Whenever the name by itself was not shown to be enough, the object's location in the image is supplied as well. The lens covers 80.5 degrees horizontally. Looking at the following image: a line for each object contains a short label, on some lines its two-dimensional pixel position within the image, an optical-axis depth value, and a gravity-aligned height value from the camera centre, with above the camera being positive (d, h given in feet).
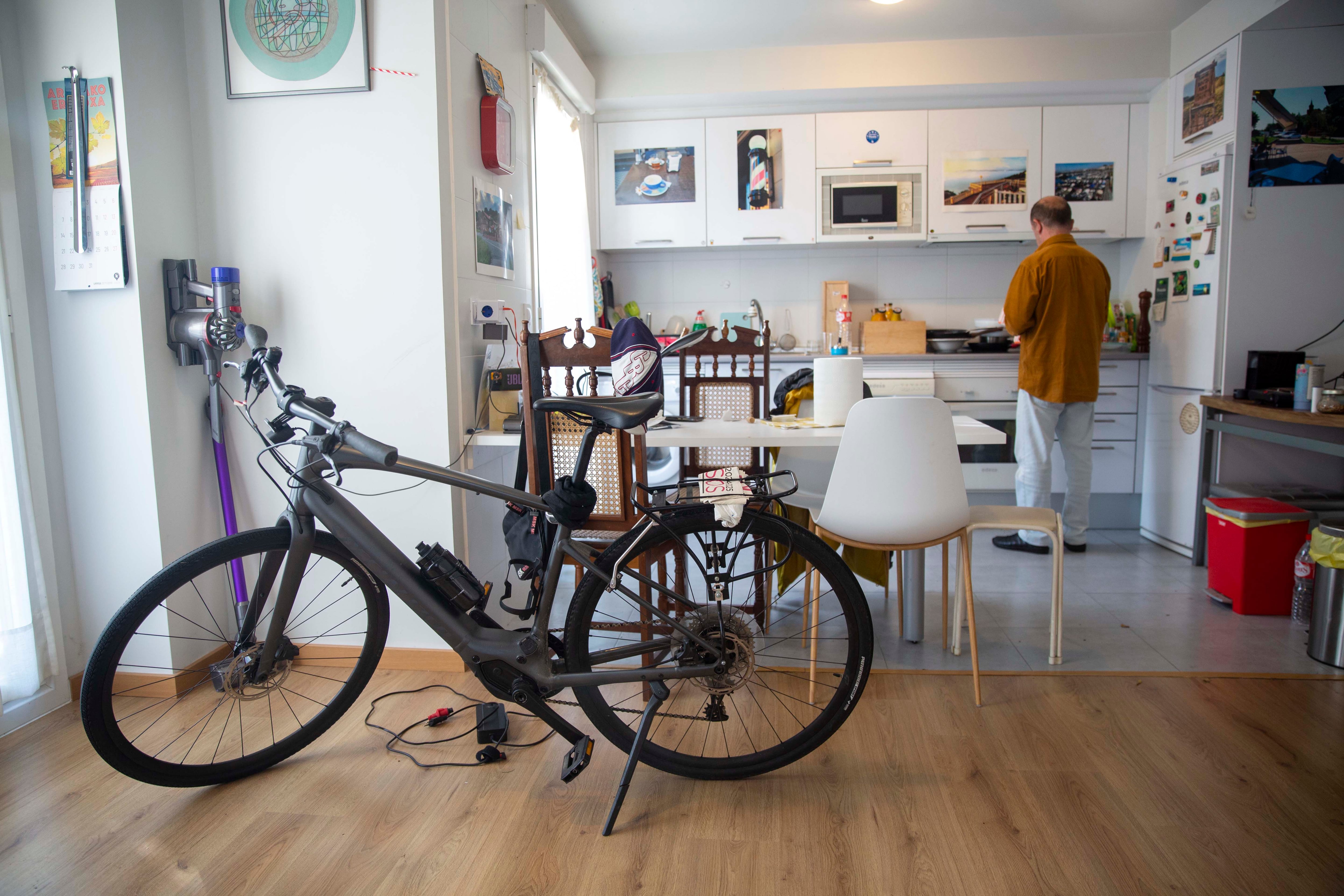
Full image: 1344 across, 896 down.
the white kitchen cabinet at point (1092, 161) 13.91 +3.03
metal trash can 7.63 -2.74
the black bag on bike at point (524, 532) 6.70 -1.64
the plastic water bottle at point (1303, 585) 8.47 -2.79
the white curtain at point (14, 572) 6.68 -1.85
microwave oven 14.51 +2.47
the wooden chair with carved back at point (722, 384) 10.36 -0.56
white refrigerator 11.39 -0.05
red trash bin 9.14 -2.55
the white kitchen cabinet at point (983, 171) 14.17 +2.95
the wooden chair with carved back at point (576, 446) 7.25 -0.94
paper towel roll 7.75 -0.47
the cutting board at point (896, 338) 14.71 +0.00
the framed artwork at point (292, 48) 7.42 +2.81
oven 14.06 -2.23
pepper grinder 13.42 -0.02
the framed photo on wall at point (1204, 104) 11.14 +3.39
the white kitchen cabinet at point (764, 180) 14.62 +2.95
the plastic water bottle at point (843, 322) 15.01 +0.32
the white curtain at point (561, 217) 11.43 +1.99
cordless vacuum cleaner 7.03 +0.27
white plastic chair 6.70 -1.20
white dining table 7.25 -0.90
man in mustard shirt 11.18 -0.17
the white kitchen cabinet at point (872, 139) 14.42 +3.60
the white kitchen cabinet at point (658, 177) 14.87 +3.00
